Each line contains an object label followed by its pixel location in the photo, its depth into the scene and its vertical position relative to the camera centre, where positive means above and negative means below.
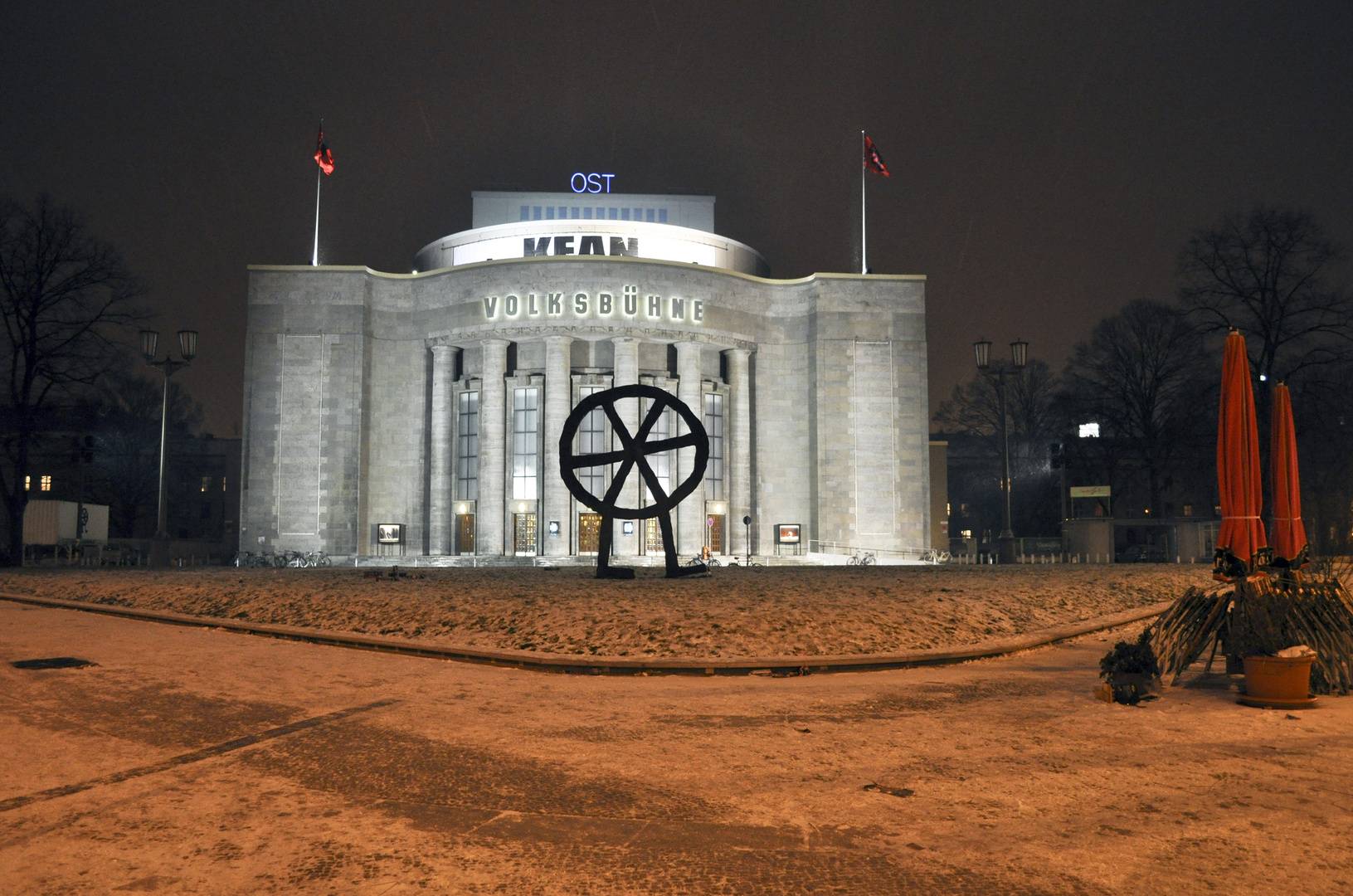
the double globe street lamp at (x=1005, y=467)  35.09 +2.15
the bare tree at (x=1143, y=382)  54.62 +8.44
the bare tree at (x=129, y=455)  73.00 +5.39
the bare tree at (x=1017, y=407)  68.50 +8.65
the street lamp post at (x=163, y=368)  35.12 +6.01
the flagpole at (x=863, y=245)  59.78 +17.72
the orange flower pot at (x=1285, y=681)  10.34 -1.72
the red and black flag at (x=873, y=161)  53.00 +20.37
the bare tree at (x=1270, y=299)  40.59 +9.86
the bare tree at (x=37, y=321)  40.62 +8.93
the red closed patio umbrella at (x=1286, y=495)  12.92 +0.43
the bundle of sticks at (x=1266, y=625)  11.06 -1.21
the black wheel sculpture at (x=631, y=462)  24.52 +1.64
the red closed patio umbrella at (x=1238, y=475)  11.97 +0.64
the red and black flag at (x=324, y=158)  55.09 +21.39
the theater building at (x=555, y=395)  53.53 +7.64
